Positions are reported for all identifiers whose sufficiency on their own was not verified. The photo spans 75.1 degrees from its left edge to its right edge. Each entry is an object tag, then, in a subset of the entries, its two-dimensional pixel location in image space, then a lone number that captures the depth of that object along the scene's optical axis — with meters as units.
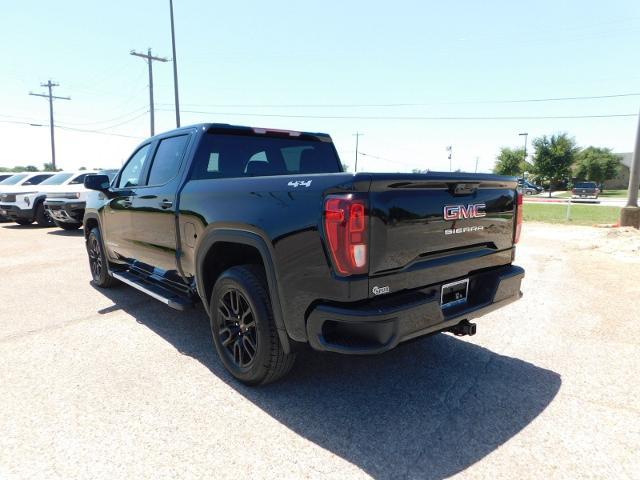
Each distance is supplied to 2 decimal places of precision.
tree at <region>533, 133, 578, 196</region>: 44.50
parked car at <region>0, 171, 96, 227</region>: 13.45
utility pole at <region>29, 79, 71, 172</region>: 48.03
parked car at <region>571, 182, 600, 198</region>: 34.56
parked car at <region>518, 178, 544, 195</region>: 46.59
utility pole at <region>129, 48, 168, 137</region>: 29.04
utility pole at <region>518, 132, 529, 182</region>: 55.60
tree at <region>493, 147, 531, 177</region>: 56.59
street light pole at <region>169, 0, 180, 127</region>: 21.30
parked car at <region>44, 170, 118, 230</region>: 11.27
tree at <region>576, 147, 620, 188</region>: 49.44
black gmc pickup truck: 2.23
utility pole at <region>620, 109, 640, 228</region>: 11.84
